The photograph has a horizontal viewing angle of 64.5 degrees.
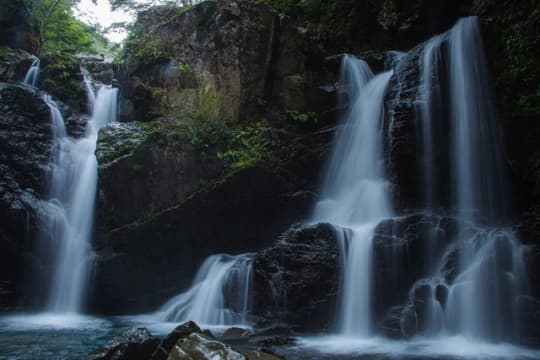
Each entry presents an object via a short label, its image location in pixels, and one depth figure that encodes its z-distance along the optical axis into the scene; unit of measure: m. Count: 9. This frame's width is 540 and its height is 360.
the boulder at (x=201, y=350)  4.71
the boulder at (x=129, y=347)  5.65
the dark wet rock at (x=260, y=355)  5.08
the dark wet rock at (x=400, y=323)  7.89
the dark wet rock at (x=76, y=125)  14.88
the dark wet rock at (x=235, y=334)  8.34
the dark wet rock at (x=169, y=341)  5.52
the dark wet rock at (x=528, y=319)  7.17
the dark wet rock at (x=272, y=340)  7.66
